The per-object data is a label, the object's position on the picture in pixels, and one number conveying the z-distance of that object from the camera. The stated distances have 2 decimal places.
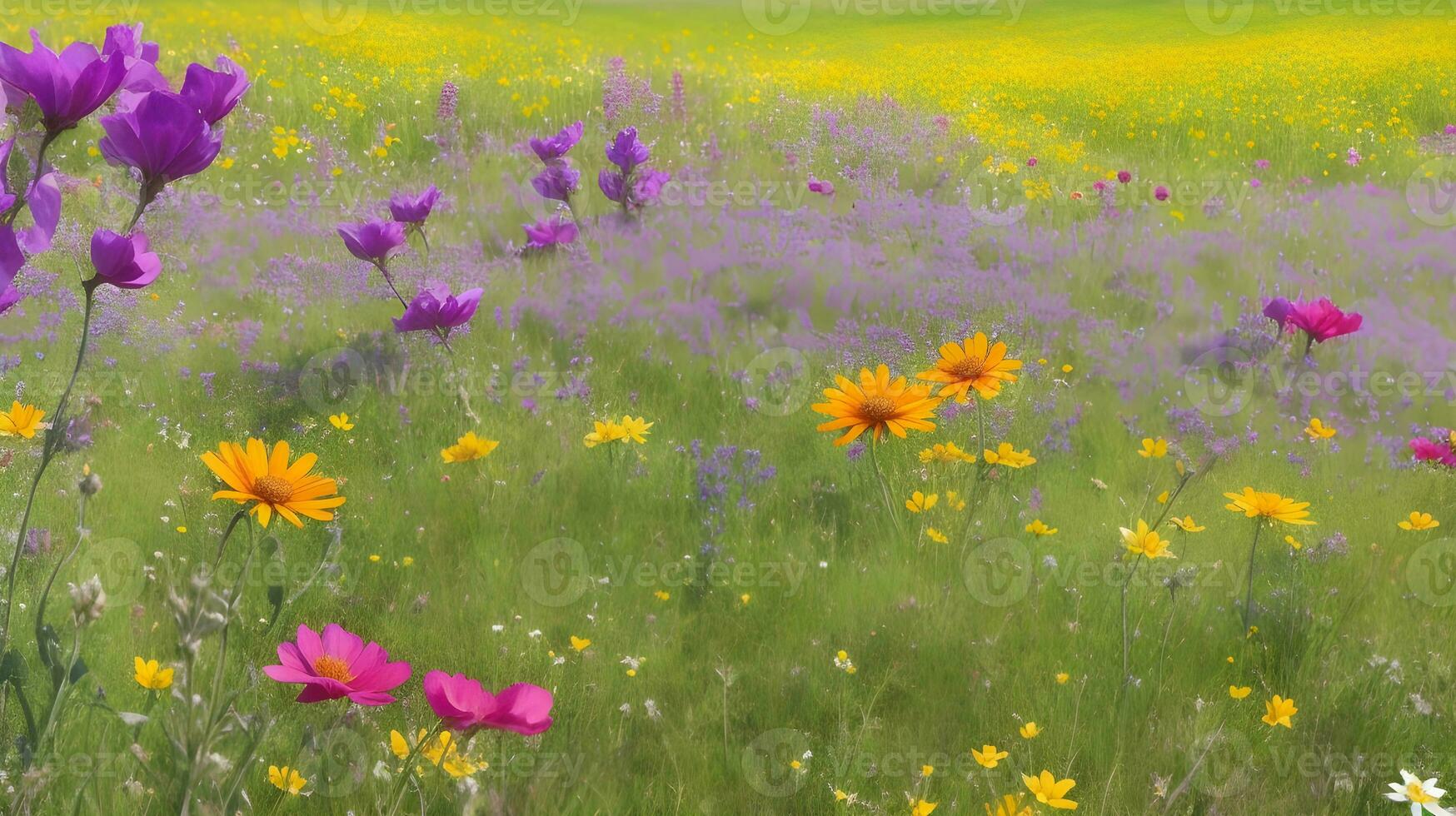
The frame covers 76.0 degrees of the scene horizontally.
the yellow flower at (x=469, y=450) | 2.82
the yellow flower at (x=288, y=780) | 1.64
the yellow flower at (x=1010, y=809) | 1.76
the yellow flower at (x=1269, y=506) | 2.34
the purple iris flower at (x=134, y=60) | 1.28
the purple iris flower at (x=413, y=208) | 3.90
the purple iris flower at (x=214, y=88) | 1.34
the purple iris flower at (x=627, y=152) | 5.28
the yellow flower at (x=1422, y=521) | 2.92
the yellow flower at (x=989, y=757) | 1.87
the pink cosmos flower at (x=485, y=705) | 1.21
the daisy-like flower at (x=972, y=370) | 2.63
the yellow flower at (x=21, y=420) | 2.02
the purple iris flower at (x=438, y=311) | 3.45
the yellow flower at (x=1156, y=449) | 3.00
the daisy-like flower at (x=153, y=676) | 1.78
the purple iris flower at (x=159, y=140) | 1.26
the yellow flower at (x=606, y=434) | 3.03
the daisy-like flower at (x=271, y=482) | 1.45
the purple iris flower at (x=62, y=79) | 1.13
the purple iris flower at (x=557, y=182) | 5.07
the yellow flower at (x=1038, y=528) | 2.68
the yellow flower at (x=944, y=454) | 2.85
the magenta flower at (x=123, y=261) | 1.25
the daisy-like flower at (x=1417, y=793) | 1.79
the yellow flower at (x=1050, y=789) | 1.74
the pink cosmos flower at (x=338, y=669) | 1.17
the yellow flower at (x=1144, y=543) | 2.36
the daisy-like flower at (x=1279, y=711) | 2.04
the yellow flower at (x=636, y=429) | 3.07
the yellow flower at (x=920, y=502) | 2.80
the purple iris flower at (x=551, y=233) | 4.95
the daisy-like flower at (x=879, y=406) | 2.41
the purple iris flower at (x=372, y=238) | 3.56
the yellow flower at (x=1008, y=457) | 2.88
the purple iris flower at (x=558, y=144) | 5.09
